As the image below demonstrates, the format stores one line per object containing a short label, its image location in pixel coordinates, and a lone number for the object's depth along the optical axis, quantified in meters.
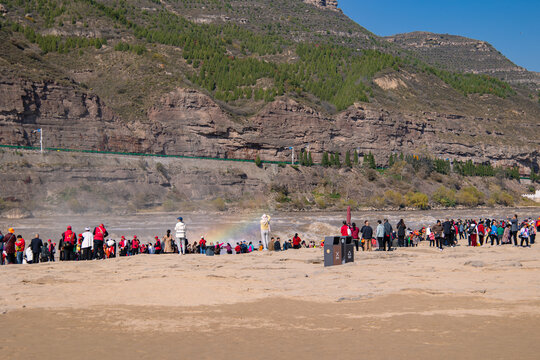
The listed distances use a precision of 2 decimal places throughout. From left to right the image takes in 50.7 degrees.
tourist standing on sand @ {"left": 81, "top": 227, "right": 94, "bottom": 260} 21.73
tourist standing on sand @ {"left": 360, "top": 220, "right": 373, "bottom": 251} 24.95
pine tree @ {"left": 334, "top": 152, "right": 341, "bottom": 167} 100.15
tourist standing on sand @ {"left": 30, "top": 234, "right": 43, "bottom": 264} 20.91
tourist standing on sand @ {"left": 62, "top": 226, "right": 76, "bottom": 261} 21.66
